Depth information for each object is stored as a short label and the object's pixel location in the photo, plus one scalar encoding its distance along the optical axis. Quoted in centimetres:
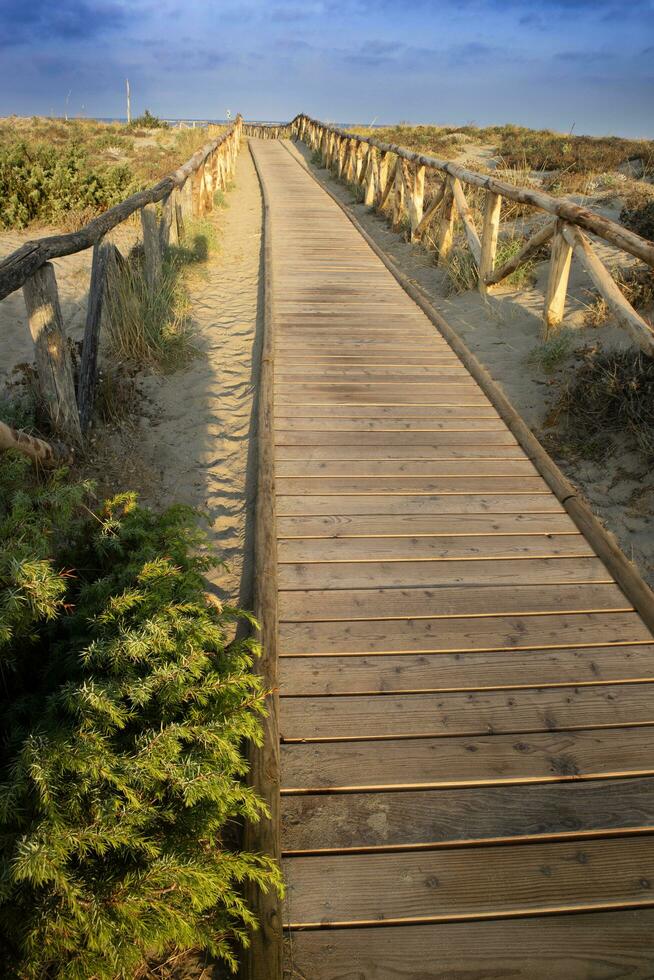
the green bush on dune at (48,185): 975
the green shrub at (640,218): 736
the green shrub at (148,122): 3028
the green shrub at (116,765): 124
